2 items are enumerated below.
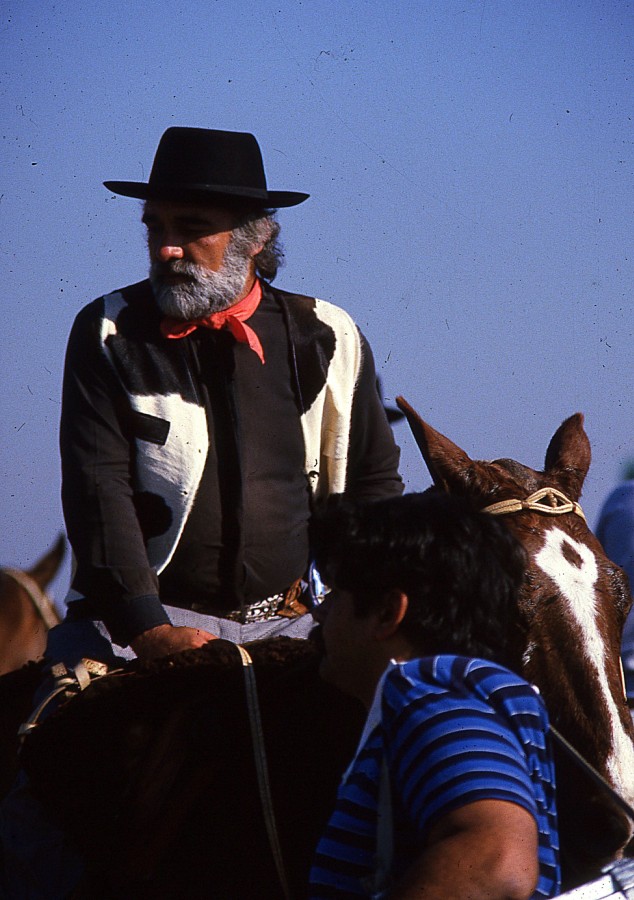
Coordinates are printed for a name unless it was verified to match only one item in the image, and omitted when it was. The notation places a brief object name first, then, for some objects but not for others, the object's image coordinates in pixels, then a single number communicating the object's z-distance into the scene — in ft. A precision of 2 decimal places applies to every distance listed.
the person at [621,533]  37.50
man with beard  22.90
